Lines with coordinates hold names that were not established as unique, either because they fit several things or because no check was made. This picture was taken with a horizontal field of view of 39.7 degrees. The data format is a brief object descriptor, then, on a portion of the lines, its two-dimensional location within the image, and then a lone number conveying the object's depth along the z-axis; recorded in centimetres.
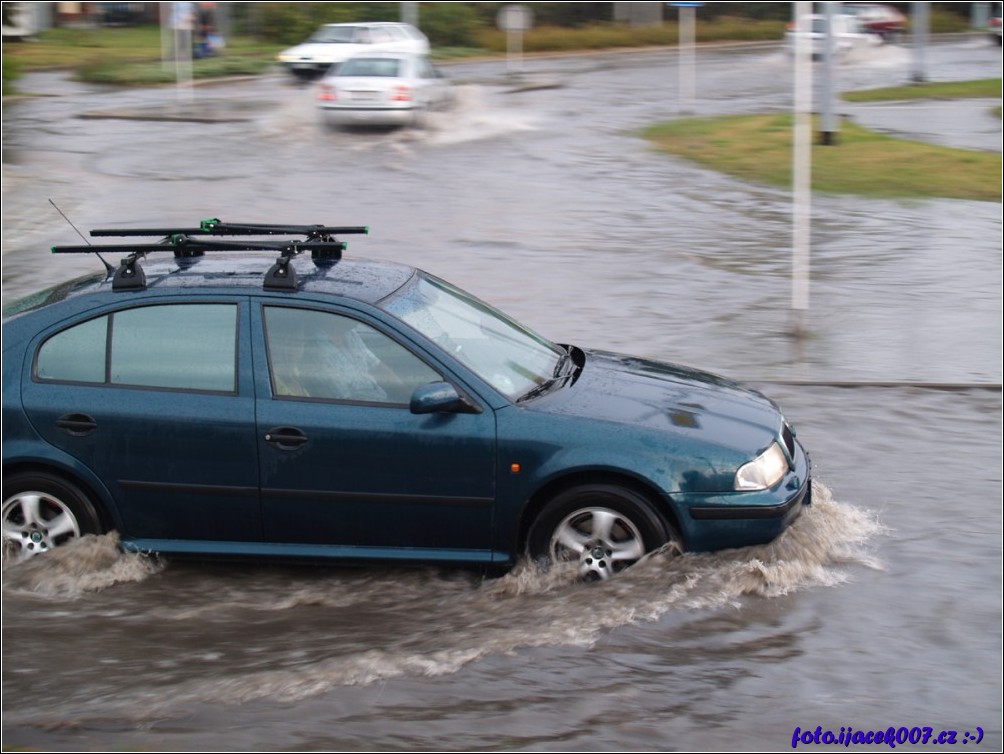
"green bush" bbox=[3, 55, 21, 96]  2512
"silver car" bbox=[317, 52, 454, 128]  2573
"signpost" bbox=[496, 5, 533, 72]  4116
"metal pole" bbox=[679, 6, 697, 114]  3117
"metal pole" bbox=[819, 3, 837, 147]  2144
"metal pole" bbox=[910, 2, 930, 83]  3512
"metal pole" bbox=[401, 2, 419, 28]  4384
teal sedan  621
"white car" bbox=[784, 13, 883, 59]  4362
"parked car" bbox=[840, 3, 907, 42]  5100
